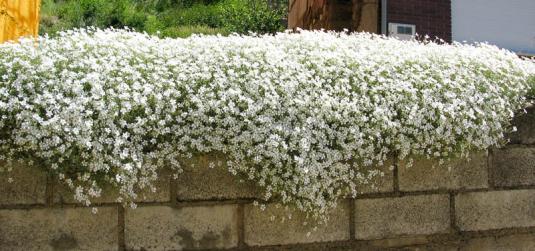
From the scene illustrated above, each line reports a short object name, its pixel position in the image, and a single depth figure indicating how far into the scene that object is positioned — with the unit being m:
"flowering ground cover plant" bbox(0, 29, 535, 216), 2.12
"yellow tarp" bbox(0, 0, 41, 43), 3.10
